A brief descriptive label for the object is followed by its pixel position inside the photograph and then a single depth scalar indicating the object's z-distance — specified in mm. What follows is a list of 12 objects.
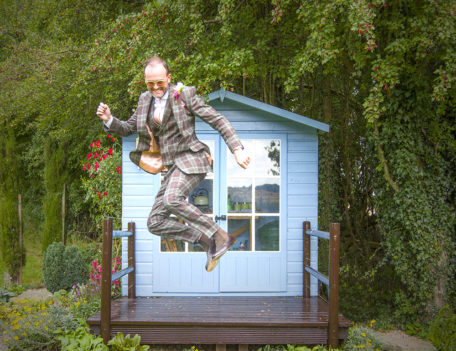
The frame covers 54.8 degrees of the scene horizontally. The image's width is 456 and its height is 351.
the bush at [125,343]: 4141
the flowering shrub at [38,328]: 4445
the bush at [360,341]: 4324
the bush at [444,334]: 4219
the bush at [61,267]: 6461
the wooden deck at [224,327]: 4336
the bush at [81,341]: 4145
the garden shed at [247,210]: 5559
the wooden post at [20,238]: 7512
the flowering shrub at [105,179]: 6523
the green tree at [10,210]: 7445
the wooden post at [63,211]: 7666
